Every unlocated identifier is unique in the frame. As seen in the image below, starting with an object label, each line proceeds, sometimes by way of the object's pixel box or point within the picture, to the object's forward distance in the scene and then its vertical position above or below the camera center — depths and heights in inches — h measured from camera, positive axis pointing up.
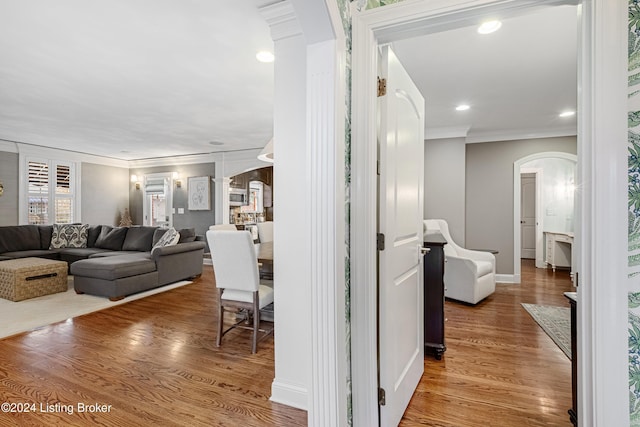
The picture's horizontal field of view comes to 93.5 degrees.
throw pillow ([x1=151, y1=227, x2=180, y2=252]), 186.2 -16.5
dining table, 110.2 -16.3
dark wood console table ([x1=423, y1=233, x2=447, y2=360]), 94.7 -27.7
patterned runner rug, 105.6 -45.3
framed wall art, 285.7 +18.8
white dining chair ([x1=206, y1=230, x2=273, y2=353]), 98.3 -21.0
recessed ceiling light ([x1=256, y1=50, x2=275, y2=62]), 102.2 +54.3
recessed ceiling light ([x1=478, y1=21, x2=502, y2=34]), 84.5 +52.8
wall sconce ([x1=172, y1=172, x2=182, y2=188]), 299.1 +33.3
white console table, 224.1 -28.9
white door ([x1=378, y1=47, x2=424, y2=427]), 57.6 -5.9
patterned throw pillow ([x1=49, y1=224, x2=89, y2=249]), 221.1 -17.5
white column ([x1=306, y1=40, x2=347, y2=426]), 47.1 -1.8
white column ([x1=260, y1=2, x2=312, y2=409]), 72.2 +0.3
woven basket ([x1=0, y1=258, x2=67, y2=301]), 149.2 -33.9
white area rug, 121.4 -45.0
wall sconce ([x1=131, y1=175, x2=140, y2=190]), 319.0 +32.8
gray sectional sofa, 157.2 -26.7
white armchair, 143.9 -31.4
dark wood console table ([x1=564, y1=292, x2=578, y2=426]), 57.7 -31.6
